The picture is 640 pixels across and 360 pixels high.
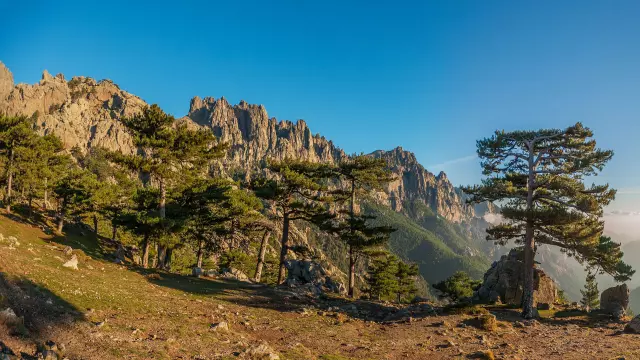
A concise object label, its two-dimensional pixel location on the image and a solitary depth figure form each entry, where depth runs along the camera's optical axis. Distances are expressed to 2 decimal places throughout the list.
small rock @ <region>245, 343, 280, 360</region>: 9.45
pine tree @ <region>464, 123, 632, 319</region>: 21.19
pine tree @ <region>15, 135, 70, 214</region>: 44.41
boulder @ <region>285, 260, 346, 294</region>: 48.69
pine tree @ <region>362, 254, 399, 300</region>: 62.00
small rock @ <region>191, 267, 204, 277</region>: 30.73
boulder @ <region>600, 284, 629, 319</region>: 23.75
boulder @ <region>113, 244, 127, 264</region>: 29.63
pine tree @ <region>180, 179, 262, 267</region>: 32.50
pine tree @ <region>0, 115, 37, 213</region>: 43.53
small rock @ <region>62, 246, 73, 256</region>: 24.28
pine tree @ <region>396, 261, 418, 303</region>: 67.88
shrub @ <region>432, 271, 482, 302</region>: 67.00
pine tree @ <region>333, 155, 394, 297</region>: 33.19
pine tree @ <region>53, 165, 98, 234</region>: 43.12
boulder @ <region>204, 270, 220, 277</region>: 31.86
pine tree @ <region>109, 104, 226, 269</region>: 28.20
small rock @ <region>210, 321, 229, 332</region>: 12.05
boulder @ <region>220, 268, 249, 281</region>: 33.50
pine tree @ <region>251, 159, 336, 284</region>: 31.28
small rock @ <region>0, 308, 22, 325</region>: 7.22
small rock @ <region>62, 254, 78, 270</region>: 19.08
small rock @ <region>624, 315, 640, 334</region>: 17.90
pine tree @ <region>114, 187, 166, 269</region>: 29.00
